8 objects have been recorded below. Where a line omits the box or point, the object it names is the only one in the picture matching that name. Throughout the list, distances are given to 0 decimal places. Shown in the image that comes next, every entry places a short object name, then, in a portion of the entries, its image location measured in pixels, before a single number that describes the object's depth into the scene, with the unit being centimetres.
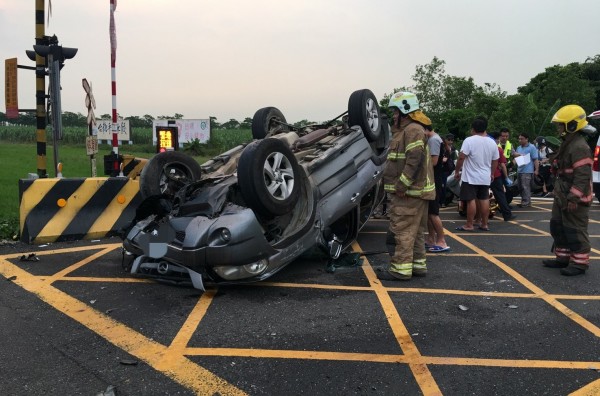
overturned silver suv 421
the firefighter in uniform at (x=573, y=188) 497
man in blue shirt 992
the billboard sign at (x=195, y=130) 3144
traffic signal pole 693
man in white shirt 705
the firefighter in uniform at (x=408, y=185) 481
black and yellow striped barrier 617
